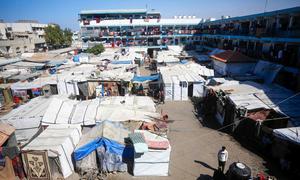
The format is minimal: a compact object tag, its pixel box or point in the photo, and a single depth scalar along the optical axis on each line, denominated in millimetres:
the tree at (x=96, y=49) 37812
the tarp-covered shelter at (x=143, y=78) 19484
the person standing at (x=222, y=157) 8702
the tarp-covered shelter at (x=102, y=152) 9047
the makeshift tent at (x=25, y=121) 11539
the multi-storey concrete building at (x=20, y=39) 42156
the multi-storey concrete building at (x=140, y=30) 47594
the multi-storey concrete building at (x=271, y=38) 17484
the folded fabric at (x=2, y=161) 8930
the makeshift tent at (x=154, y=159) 8734
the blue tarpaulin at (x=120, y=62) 26141
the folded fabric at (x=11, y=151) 8703
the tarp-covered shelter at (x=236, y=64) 21719
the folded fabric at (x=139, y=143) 8477
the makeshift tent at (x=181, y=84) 18906
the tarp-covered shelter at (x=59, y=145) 8625
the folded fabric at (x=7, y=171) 8906
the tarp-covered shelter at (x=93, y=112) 11414
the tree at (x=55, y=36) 59781
